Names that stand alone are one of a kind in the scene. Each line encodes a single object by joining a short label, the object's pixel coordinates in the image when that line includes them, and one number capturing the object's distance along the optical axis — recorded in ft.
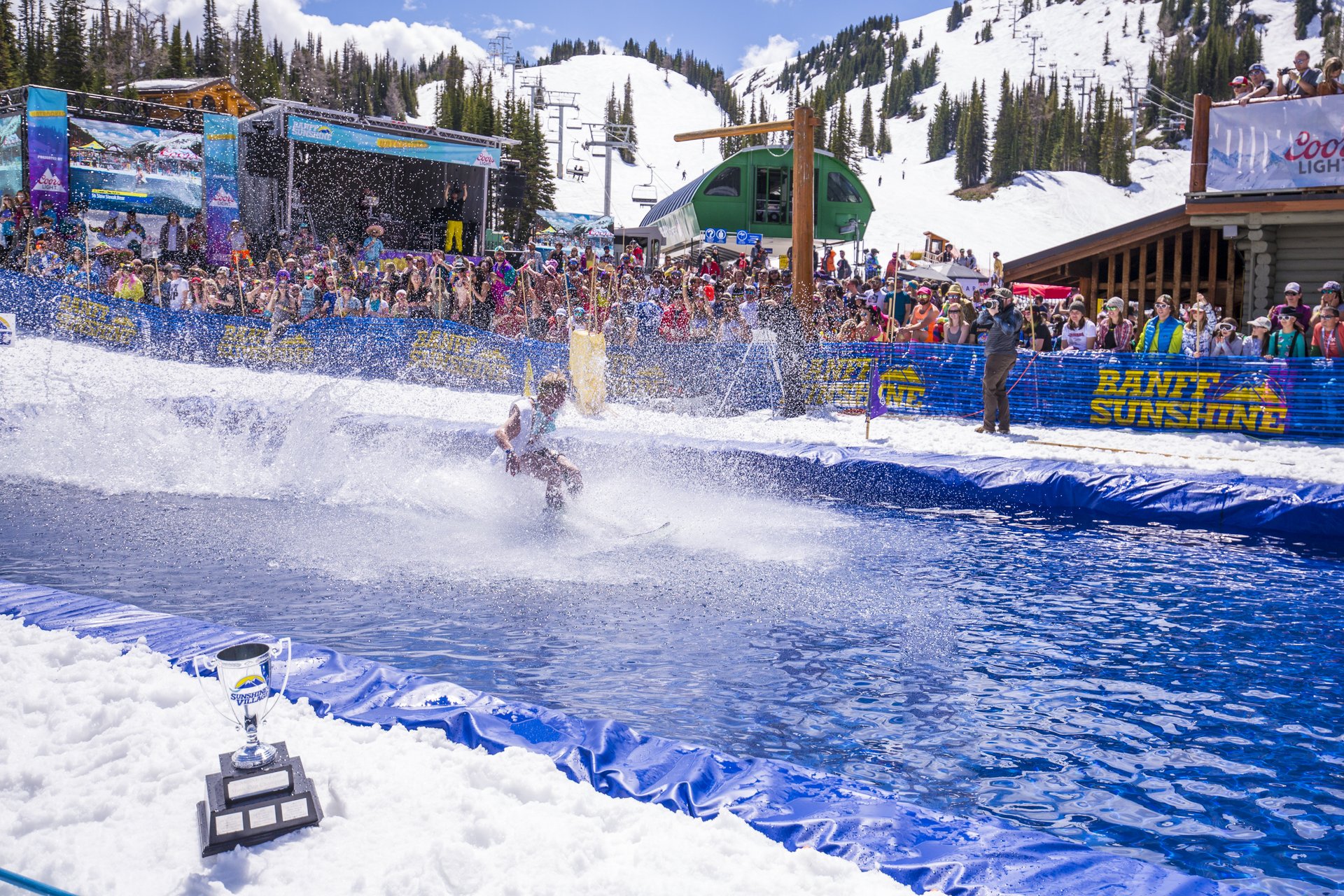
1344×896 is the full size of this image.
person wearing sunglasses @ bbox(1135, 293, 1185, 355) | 44.34
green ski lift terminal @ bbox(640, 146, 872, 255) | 122.52
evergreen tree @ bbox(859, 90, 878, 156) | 476.54
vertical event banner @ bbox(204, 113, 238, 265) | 88.99
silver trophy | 10.75
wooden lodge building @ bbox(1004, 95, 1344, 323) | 46.26
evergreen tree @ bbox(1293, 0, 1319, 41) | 592.19
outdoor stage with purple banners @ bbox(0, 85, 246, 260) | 81.87
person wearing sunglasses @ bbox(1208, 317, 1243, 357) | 42.65
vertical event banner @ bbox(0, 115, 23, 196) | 83.17
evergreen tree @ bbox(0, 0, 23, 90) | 169.99
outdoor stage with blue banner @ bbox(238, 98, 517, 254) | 88.74
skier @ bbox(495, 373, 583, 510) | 28.96
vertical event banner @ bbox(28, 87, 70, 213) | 81.10
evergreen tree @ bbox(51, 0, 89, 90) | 186.87
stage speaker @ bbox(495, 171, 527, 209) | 109.19
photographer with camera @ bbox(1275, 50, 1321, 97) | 45.50
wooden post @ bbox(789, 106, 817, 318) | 47.62
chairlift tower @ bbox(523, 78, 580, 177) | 361.10
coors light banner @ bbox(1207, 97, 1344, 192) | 45.27
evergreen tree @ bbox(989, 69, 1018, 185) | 434.71
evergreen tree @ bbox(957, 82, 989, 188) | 451.94
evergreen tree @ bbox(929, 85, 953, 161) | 504.43
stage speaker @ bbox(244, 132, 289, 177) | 90.79
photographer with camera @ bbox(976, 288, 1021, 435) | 42.01
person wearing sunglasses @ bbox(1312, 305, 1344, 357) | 39.88
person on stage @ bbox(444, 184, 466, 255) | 101.76
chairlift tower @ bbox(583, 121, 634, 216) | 387.65
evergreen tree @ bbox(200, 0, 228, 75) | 264.72
